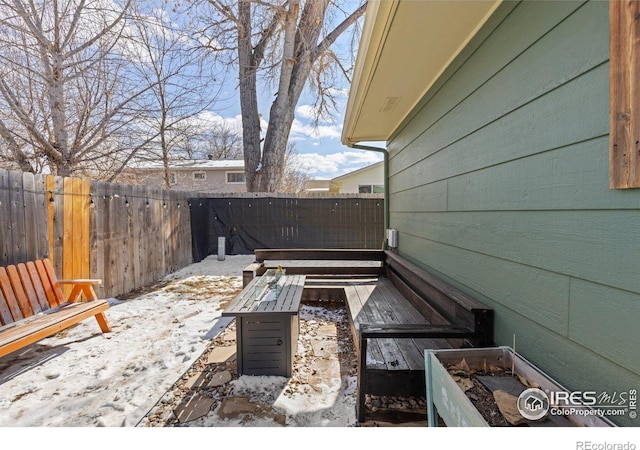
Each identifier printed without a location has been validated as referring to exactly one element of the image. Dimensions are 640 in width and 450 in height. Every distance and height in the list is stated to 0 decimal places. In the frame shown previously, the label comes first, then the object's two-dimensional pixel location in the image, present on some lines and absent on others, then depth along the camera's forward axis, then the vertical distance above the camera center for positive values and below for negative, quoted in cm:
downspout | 407 +67
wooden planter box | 90 -60
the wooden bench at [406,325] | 153 -76
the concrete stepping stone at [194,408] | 171 -115
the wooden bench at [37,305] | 211 -78
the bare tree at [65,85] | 490 +247
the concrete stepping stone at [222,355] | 239 -114
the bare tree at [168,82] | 625 +327
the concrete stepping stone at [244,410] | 170 -114
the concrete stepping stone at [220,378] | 206 -115
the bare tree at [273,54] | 684 +410
